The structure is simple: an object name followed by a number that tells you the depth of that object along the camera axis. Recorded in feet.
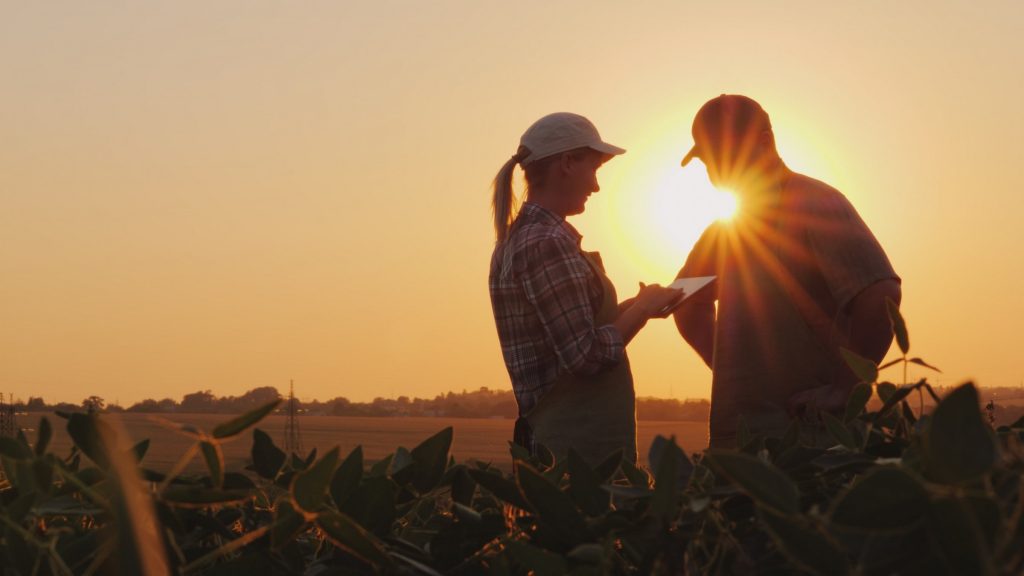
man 11.90
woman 13.53
